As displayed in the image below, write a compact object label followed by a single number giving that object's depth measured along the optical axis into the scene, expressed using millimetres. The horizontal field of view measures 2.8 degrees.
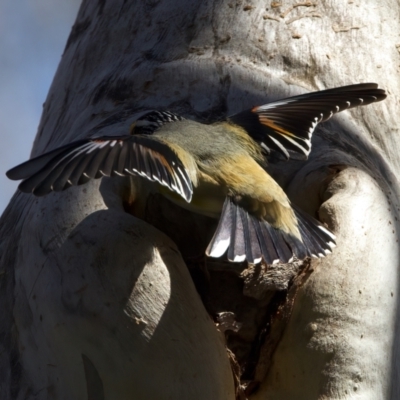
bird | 3276
